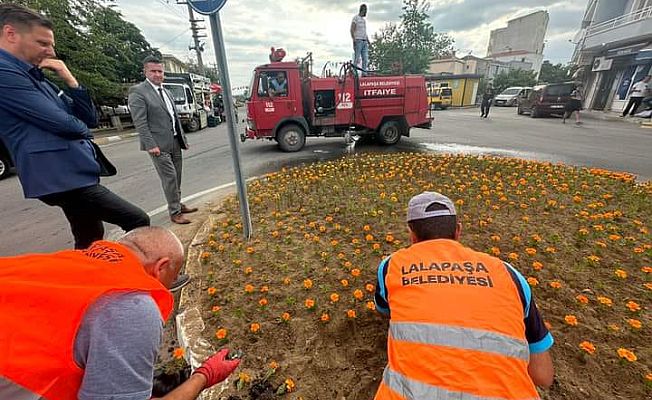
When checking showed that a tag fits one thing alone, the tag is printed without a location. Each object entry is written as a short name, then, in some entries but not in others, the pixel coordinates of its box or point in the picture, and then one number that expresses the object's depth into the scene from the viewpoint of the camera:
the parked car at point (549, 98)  15.78
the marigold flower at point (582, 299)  2.08
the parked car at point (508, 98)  28.75
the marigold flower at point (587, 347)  1.73
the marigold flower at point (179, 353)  1.97
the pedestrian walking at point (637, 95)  13.77
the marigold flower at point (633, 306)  2.03
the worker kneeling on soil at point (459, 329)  1.02
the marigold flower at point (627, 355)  1.67
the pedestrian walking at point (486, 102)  17.69
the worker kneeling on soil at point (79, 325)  0.74
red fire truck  8.70
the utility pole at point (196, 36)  26.43
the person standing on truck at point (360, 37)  9.52
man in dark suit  1.85
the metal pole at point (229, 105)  2.64
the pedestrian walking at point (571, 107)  14.18
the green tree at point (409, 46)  35.96
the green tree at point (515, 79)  41.25
